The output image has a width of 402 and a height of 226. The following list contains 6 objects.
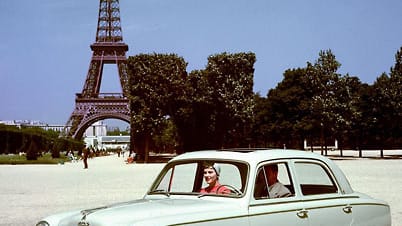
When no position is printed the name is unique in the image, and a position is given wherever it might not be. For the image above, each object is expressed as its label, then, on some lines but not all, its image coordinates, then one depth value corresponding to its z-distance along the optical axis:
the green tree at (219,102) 46.59
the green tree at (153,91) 46.28
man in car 5.78
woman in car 5.93
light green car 5.09
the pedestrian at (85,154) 42.68
